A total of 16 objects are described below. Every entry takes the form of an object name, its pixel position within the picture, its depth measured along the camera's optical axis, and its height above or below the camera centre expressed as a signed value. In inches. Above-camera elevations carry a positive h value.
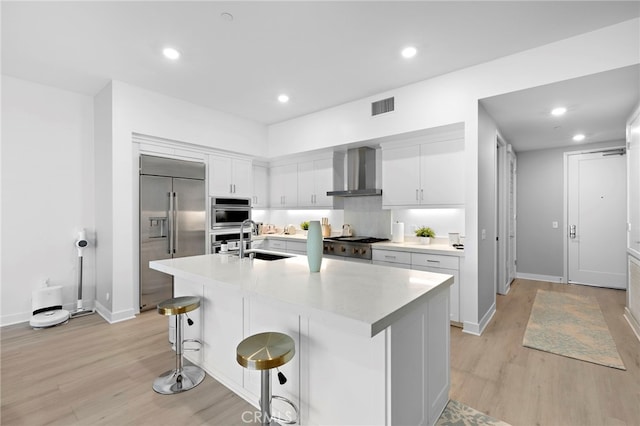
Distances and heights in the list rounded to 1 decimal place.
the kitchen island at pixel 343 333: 55.2 -27.3
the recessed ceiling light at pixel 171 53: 117.4 +64.6
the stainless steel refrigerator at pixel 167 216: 156.1 -1.6
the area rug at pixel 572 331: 111.7 -52.4
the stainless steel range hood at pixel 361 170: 184.1 +26.6
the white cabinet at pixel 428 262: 136.6 -24.6
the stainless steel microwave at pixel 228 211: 189.0 +1.4
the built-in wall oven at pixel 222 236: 187.7 -15.0
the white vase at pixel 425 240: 166.4 -15.3
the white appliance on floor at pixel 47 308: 136.2 -45.7
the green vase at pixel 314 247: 81.0 -9.3
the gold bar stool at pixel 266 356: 57.6 -28.2
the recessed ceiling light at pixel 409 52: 115.5 +63.7
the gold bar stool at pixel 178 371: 87.0 -50.2
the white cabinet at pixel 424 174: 146.6 +20.5
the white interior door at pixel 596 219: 199.8 -4.6
